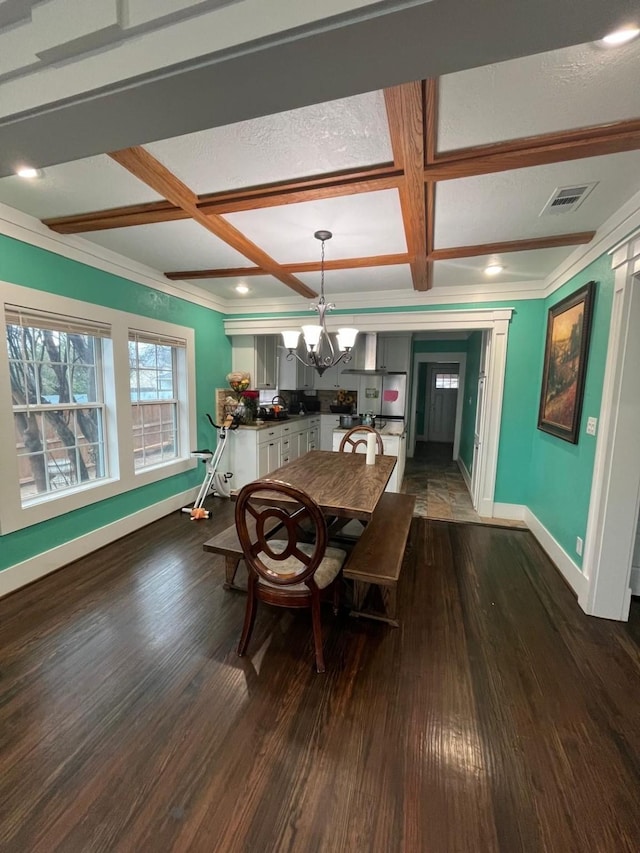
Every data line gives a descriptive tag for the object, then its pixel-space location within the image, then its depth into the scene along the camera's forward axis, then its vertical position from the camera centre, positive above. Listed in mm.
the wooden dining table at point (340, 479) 1986 -686
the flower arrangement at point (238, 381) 4664 -14
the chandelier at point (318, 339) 2670 +345
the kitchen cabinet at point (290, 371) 5945 +165
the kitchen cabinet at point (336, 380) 6312 +42
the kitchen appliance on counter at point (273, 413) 5227 -479
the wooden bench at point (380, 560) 1993 -1059
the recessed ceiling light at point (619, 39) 1014 +1018
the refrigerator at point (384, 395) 5512 -180
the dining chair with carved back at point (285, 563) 1615 -962
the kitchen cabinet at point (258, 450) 4531 -934
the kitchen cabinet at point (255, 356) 4887 +342
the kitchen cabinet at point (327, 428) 6602 -861
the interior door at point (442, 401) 8742 -407
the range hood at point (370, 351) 4715 +424
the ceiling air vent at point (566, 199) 1887 +1053
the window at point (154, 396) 3469 -195
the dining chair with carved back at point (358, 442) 3510 -595
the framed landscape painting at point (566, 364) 2576 +197
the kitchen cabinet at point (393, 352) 5441 +487
